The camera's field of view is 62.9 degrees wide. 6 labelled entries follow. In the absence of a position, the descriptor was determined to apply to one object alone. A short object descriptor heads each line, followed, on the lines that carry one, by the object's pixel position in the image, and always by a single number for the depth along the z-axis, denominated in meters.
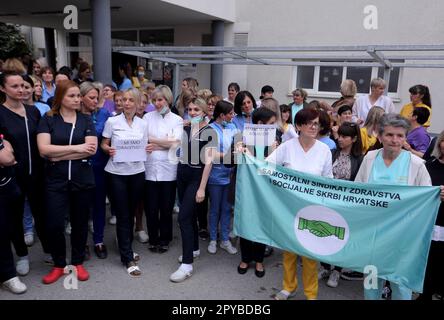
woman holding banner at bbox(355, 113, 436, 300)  2.81
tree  15.51
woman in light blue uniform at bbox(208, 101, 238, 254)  3.74
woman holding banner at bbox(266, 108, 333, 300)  3.05
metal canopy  4.81
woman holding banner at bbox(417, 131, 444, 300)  2.88
